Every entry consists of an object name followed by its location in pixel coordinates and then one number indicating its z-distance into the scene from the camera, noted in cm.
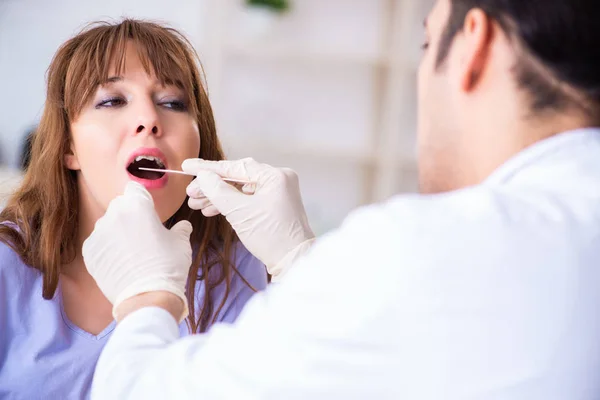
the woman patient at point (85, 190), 131
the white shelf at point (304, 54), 349
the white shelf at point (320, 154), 358
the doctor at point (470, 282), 75
